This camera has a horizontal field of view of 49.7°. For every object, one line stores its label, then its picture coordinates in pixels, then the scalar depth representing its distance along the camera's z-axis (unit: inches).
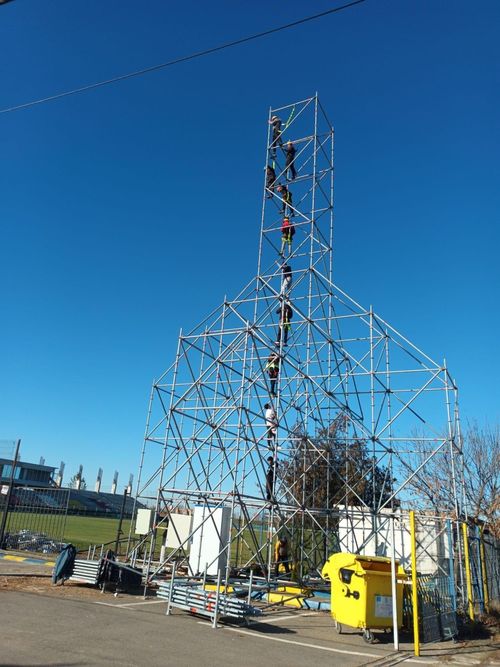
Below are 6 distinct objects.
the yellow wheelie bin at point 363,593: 385.7
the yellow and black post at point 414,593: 360.2
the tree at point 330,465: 690.8
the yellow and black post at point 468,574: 468.1
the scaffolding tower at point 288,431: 564.7
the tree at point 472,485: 891.4
